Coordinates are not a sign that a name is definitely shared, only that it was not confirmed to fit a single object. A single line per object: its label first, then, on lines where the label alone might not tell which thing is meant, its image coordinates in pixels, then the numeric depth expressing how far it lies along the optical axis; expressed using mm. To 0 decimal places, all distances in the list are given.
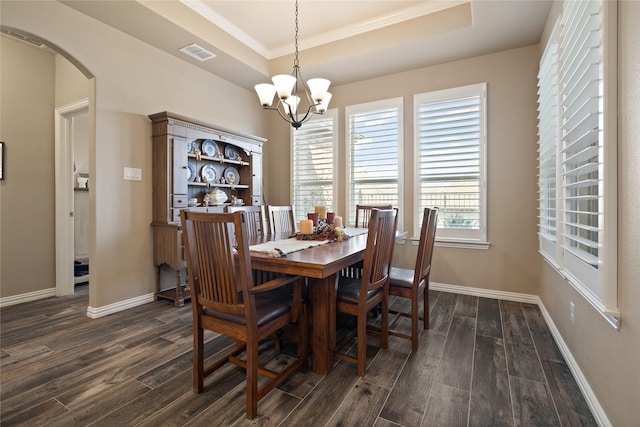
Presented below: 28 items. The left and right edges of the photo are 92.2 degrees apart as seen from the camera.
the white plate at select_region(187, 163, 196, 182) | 3748
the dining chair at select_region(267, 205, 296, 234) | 3191
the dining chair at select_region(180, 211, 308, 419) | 1490
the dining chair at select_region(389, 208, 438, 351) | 2223
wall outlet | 2000
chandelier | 2645
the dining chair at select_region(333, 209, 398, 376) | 1851
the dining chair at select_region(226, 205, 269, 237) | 2960
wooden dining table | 1699
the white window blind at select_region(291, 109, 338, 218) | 4523
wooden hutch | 3252
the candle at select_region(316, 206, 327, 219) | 2903
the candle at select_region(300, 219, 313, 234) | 2586
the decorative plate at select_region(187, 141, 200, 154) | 3614
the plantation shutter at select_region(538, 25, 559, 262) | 2396
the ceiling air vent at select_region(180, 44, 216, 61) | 3390
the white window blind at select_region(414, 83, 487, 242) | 3574
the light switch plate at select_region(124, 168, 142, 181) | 3150
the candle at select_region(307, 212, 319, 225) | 2773
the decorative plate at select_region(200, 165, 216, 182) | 3922
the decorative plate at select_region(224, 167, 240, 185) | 4266
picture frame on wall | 3230
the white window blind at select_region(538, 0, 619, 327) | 1405
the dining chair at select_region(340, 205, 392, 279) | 3130
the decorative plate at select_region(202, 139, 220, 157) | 3883
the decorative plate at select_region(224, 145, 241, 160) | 4227
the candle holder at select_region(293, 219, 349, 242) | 2486
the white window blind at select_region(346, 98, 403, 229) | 4059
